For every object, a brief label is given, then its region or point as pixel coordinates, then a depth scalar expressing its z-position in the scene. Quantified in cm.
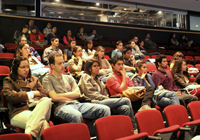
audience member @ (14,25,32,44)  578
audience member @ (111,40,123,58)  486
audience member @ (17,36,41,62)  382
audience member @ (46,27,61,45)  618
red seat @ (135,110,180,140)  163
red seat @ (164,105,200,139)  199
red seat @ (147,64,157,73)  446
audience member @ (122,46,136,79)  401
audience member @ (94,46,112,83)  366
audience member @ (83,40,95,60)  438
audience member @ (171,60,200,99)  344
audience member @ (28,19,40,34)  620
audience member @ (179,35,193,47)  961
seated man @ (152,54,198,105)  313
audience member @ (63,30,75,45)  659
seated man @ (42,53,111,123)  209
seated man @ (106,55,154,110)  271
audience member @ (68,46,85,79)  345
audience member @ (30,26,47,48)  591
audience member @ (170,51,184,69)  445
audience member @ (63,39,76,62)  440
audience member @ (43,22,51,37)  662
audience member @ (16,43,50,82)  291
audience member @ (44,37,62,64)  428
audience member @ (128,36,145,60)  528
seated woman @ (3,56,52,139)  177
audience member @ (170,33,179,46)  952
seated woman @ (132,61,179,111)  271
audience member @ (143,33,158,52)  787
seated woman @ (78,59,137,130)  240
